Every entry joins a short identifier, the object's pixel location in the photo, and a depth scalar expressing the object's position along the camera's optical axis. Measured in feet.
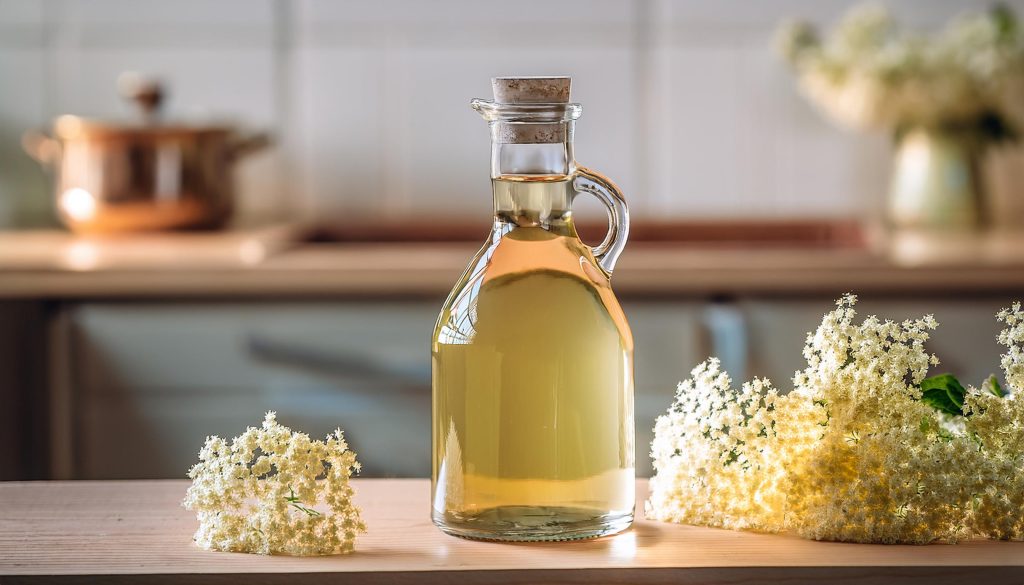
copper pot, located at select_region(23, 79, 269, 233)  8.80
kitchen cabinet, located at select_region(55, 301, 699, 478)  7.61
